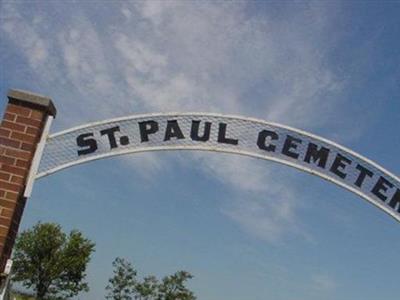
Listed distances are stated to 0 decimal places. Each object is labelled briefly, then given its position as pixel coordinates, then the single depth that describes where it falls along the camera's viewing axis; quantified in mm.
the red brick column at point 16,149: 6480
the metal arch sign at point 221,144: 7426
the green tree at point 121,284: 51906
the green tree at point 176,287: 49312
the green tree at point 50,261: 42750
